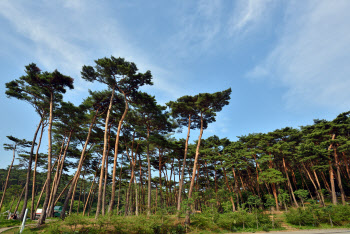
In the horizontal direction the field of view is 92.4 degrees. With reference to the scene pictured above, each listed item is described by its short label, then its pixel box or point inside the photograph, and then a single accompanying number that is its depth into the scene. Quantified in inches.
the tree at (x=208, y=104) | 670.5
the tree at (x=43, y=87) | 597.9
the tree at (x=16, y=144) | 968.3
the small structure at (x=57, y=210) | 1188.2
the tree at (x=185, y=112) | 711.7
